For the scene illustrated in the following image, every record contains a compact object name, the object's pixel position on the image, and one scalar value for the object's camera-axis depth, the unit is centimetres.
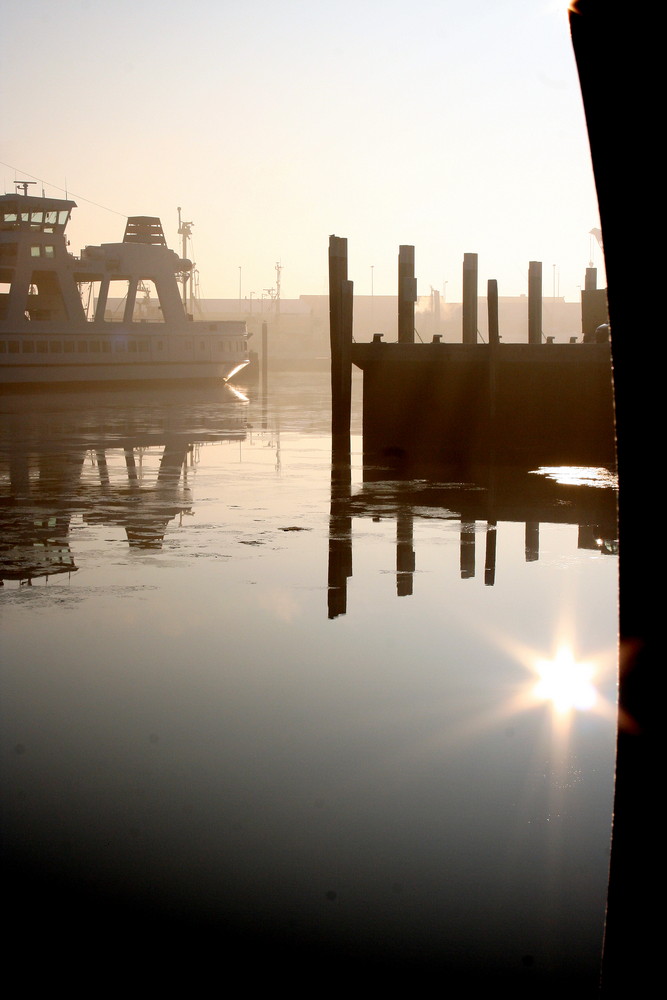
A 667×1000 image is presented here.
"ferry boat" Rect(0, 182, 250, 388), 5216
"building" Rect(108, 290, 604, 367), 15200
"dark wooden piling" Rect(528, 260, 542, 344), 2484
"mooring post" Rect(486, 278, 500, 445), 1972
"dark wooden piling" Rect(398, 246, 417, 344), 2238
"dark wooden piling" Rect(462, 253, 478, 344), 2423
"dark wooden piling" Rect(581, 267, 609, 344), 2448
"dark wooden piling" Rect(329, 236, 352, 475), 2153
